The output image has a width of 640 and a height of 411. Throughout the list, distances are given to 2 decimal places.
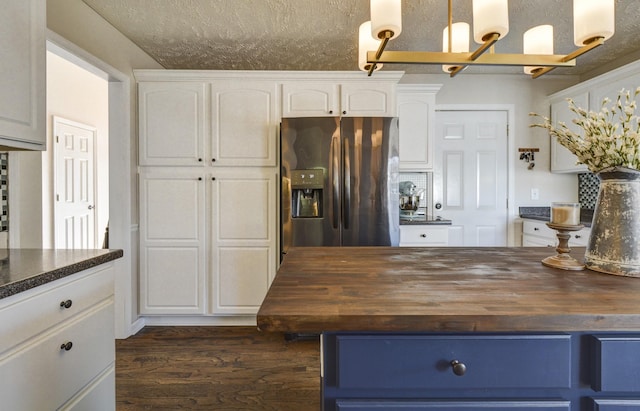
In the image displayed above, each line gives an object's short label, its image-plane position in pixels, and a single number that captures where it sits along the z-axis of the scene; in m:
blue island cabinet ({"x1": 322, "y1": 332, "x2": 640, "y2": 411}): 0.73
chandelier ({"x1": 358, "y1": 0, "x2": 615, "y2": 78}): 1.19
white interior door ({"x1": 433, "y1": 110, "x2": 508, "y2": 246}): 3.46
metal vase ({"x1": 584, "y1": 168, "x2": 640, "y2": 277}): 1.00
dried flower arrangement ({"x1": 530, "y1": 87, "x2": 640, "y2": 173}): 1.00
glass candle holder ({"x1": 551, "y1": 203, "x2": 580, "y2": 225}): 1.11
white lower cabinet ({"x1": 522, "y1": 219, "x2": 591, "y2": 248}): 2.61
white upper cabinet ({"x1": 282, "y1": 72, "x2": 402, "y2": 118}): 2.72
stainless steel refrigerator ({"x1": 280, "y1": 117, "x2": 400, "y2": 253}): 2.51
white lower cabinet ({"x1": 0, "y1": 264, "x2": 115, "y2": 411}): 0.97
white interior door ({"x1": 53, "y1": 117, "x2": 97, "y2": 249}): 3.82
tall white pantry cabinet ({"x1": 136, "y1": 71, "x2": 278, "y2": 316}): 2.72
